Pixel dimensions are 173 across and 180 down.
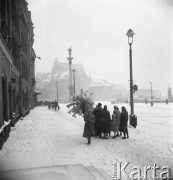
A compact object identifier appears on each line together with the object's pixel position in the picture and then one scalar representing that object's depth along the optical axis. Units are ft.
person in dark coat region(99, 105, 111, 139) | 38.96
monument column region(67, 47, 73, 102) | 235.07
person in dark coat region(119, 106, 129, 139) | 38.68
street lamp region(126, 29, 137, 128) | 51.60
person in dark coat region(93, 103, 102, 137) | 39.60
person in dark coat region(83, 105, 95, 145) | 34.24
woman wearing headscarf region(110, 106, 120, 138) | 39.22
